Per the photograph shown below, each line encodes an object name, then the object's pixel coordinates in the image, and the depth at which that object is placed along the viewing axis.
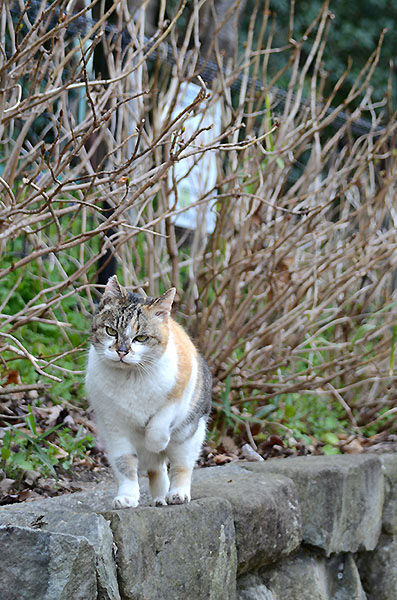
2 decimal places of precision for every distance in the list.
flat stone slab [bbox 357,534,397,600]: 7.31
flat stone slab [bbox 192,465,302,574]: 5.34
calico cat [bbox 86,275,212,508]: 4.66
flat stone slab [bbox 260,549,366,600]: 6.05
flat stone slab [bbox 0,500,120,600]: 3.80
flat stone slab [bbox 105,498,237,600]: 4.14
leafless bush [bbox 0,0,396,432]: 7.84
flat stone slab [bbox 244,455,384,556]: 6.35
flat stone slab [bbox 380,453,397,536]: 7.57
